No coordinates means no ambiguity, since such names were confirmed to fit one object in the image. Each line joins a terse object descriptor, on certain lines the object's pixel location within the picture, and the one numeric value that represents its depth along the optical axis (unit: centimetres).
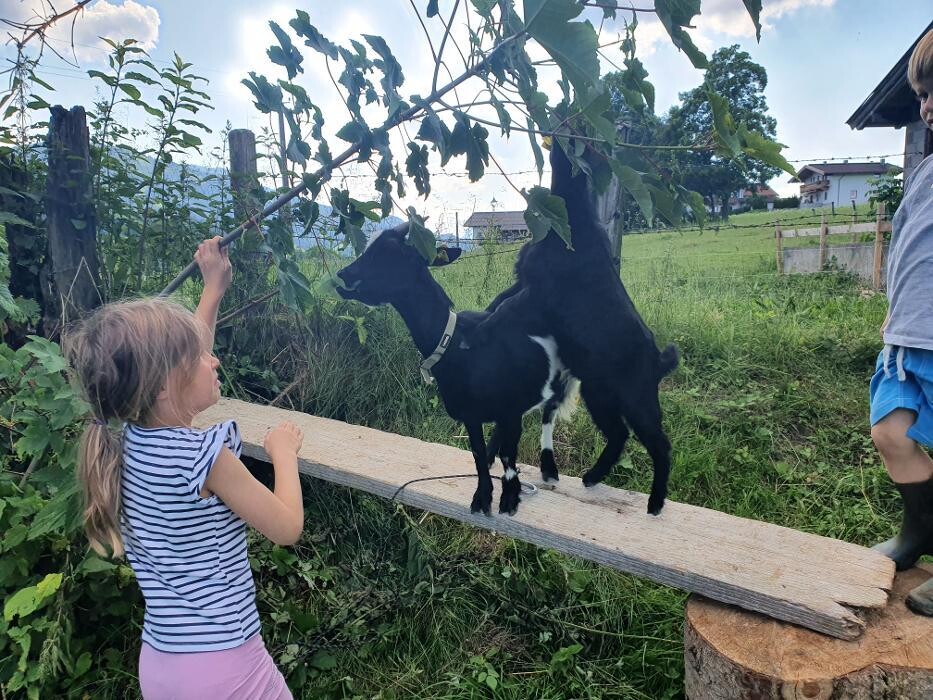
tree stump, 148
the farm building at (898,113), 539
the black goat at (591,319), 195
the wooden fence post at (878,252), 612
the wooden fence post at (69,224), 301
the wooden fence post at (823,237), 729
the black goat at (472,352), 212
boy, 165
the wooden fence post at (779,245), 740
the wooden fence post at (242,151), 455
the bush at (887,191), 674
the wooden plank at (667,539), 169
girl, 131
